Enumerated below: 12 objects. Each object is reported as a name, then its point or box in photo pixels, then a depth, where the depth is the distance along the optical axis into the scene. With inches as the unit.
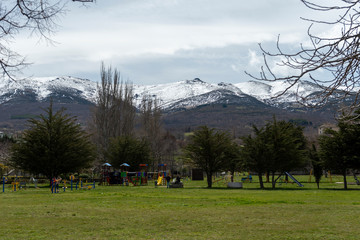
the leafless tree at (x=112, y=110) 2316.7
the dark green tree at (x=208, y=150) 1530.5
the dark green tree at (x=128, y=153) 2020.2
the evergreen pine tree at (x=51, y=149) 1494.8
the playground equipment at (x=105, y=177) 1801.4
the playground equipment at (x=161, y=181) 1681.8
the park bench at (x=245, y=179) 2136.6
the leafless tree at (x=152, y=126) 2696.9
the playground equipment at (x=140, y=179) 1748.3
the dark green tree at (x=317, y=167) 1426.2
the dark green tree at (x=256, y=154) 1443.2
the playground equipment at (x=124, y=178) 1704.0
